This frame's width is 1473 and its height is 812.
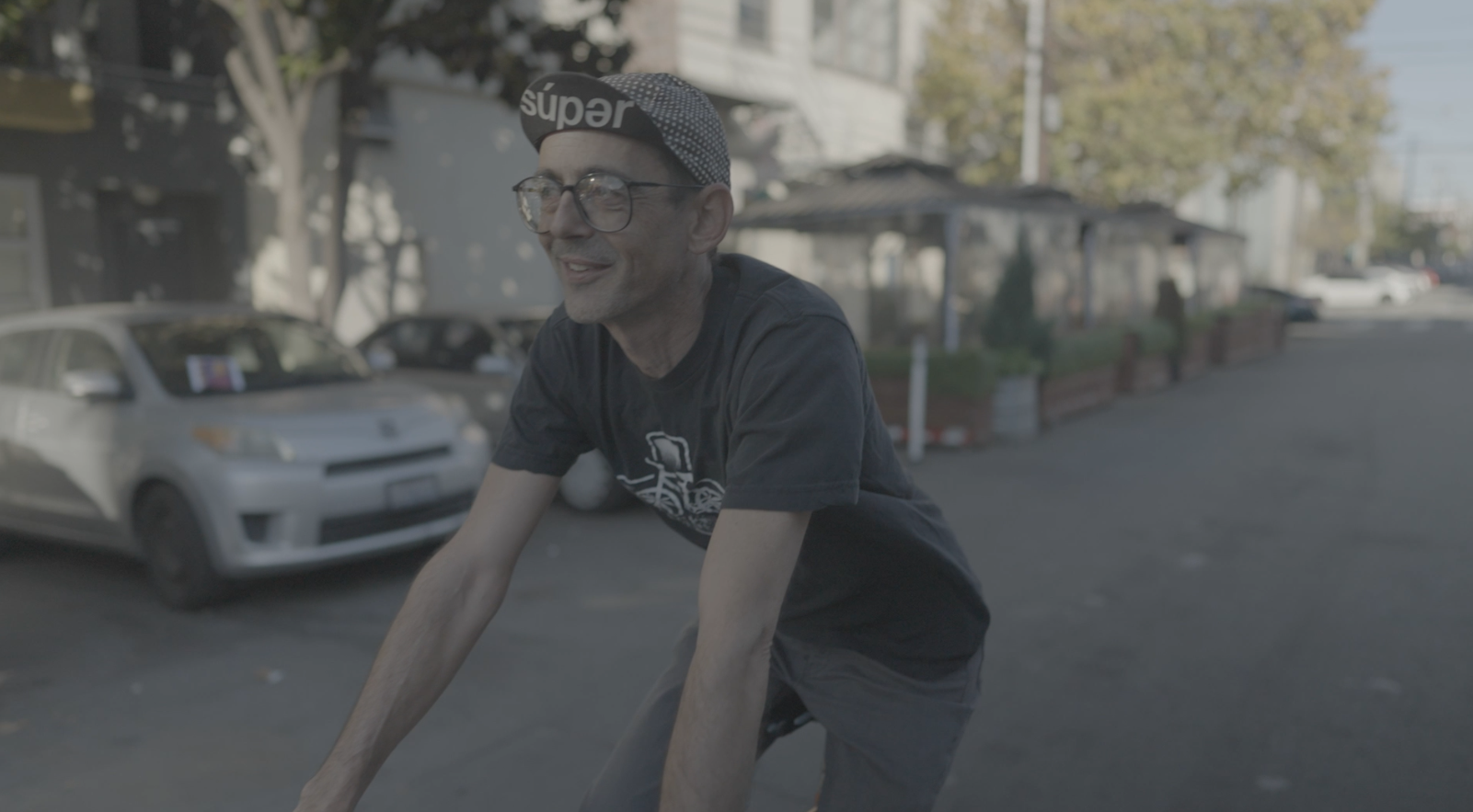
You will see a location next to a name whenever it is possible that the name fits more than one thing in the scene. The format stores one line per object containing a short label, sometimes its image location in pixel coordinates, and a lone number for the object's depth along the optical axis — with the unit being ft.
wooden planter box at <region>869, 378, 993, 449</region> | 38.60
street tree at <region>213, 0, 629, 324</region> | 30.71
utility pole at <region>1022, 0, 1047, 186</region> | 60.29
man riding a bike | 5.42
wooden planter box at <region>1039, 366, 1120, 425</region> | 44.25
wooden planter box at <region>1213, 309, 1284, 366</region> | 74.43
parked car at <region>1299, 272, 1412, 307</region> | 157.48
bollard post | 36.81
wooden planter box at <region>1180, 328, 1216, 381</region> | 65.21
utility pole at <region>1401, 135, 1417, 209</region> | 295.99
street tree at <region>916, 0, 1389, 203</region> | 72.74
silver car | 18.80
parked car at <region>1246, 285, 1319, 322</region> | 117.19
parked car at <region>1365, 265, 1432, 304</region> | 160.86
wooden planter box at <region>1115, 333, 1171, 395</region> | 56.65
